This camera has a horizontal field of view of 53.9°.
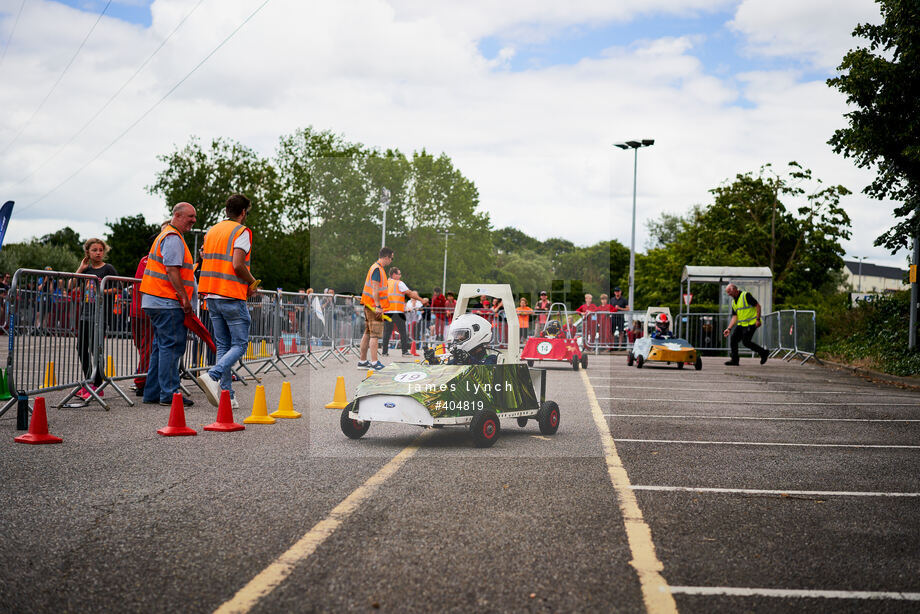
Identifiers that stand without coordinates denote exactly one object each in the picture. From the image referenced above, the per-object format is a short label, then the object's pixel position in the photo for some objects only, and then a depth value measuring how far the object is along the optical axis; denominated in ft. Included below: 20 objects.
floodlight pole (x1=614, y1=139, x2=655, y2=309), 132.36
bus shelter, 105.74
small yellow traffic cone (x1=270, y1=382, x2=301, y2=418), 30.76
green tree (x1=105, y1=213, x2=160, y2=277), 224.33
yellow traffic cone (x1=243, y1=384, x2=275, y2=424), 29.04
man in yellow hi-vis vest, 69.46
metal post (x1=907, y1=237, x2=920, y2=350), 62.85
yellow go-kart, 64.69
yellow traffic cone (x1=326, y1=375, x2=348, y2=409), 33.83
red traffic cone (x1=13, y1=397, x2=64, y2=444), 23.73
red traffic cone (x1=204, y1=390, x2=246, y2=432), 26.79
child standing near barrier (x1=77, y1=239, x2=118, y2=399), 32.04
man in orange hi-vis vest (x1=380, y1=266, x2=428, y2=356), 59.06
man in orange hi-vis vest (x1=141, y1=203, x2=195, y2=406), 30.83
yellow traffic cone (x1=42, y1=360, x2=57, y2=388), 30.01
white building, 484.33
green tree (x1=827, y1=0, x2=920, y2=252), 53.51
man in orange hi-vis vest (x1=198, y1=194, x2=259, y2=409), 31.24
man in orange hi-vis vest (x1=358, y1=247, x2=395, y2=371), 49.96
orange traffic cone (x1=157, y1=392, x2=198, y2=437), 25.81
